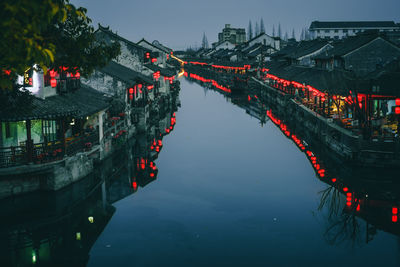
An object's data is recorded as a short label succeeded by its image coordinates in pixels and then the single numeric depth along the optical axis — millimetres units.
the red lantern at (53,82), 25689
